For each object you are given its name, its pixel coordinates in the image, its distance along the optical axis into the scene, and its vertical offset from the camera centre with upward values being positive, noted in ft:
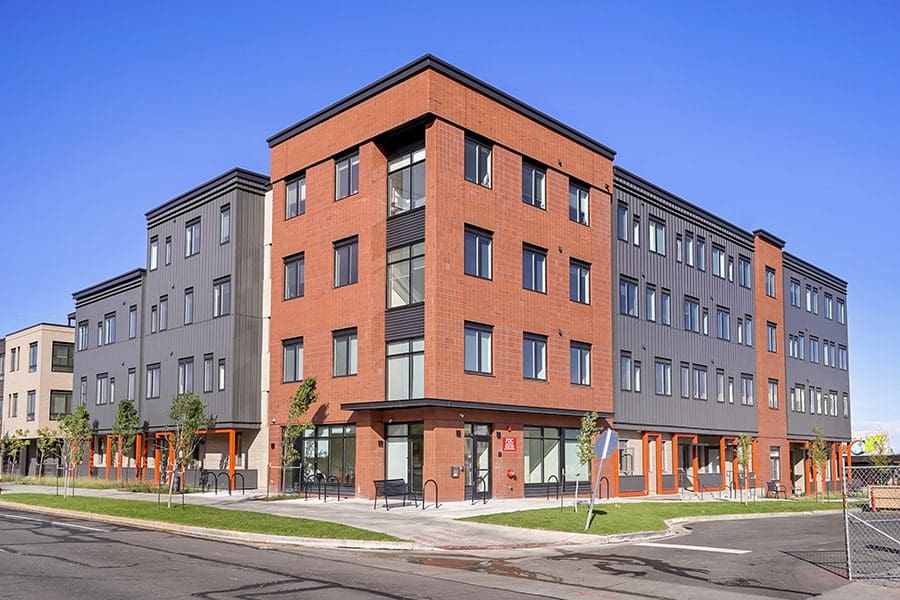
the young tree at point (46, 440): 178.52 -7.76
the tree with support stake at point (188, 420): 113.50 -2.37
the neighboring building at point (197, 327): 134.21 +12.47
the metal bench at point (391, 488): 97.14 -8.99
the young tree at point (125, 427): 156.04 -4.14
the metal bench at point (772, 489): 153.84 -14.05
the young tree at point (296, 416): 113.80 -1.54
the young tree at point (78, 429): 158.10 -4.89
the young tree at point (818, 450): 167.53 -8.03
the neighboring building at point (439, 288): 105.81 +14.82
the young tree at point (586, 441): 93.92 -3.68
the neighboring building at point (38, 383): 210.79 +4.66
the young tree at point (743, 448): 131.95 -6.17
